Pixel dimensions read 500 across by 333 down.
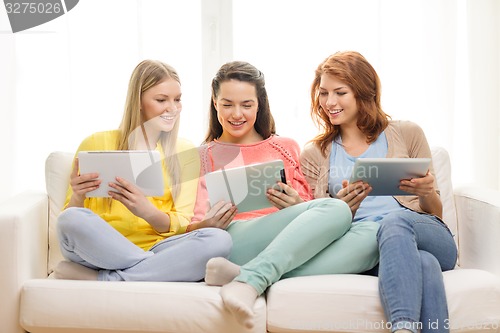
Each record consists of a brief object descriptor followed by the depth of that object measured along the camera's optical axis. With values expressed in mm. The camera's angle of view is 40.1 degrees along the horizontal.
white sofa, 1977
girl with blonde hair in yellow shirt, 2127
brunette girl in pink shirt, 2037
